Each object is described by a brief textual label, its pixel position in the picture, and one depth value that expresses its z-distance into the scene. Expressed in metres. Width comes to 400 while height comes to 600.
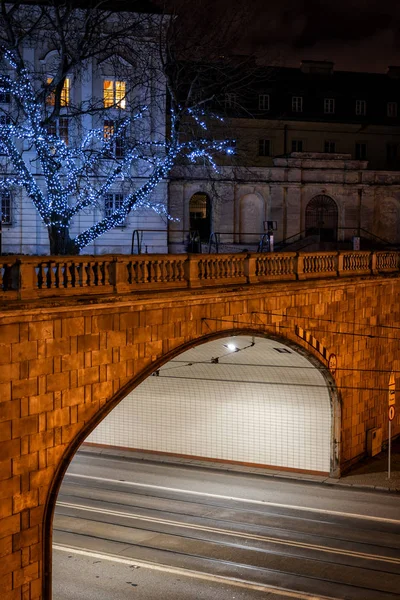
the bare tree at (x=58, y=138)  24.80
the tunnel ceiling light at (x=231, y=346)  23.87
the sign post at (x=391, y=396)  24.49
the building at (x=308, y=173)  46.44
